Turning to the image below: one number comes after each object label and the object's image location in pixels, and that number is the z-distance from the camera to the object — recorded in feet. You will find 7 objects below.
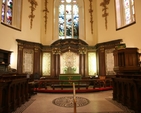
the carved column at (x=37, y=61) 36.63
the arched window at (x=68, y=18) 43.98
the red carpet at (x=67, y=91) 24.77
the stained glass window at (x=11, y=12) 33.42
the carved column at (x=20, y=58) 33.83
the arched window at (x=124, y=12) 33.77
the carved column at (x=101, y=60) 37.30
